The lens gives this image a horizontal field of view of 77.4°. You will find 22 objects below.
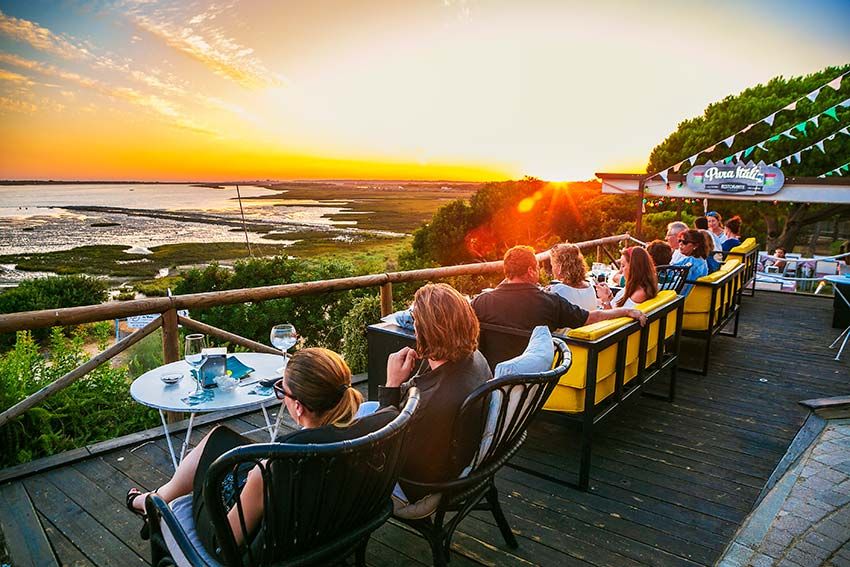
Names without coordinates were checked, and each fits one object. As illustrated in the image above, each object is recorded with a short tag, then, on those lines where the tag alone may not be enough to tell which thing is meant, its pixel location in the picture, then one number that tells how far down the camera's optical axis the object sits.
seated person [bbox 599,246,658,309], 3.68
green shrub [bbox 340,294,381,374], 4.96
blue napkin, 2.45
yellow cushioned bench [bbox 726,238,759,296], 6.60
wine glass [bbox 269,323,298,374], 2.52
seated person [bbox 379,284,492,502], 1.82
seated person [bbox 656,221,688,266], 5.85
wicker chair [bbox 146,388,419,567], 1.26
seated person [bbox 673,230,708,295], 4.77
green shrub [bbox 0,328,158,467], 3.40
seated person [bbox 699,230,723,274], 5.21
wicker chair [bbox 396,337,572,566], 1.83
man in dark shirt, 2.85
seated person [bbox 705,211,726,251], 7.41
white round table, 2.15
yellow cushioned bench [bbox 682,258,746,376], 4.49
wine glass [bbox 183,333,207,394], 2.29
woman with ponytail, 1.40
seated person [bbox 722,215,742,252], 7.64
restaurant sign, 10.56
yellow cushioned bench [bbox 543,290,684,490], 2.63
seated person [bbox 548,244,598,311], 3.50
